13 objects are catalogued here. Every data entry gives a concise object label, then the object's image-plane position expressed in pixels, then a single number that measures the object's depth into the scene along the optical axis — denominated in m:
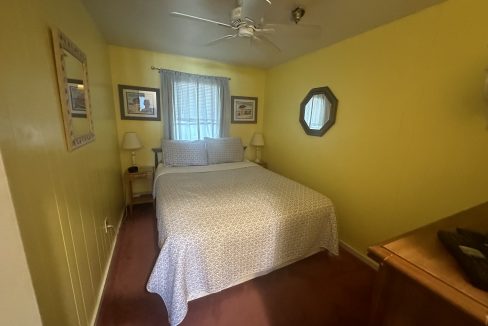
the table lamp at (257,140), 3.49
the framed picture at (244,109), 3.42
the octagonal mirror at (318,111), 2.30
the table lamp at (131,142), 2.64
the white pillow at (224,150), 3.03
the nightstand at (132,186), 2.65
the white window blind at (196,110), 2.98
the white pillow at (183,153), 2.78
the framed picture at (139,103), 2.72
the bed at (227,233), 1.30
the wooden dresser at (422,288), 0.46
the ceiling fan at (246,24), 1.40
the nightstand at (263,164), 3.49
